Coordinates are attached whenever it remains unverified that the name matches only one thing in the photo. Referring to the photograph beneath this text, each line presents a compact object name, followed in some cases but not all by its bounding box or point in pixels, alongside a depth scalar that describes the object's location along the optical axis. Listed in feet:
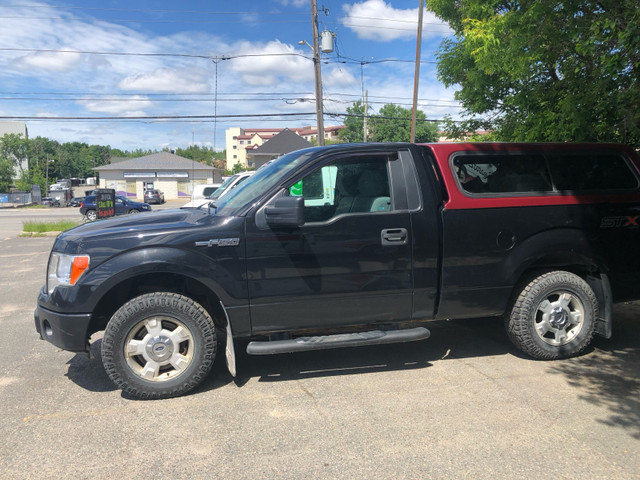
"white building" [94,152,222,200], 197.57
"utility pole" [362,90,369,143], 142.20
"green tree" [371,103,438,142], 184.55
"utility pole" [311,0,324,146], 65.46
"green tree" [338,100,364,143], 201.14
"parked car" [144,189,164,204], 161.27
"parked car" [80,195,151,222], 95.79
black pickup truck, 12.16
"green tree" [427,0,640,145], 18.43
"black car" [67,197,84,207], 166.10
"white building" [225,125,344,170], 441.27
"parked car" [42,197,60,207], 173.44
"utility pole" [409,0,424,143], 70.69
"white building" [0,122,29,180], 310.24
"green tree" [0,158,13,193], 216.54
